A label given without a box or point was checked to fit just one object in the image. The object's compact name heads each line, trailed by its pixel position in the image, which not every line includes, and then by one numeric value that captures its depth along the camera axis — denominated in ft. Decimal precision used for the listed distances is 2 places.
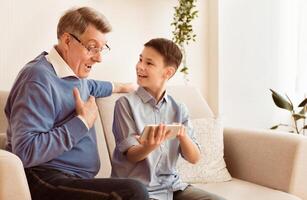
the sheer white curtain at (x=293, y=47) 10.50
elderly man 4.36
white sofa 5.90
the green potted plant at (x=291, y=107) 9.35
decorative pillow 6.52
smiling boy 5.35
